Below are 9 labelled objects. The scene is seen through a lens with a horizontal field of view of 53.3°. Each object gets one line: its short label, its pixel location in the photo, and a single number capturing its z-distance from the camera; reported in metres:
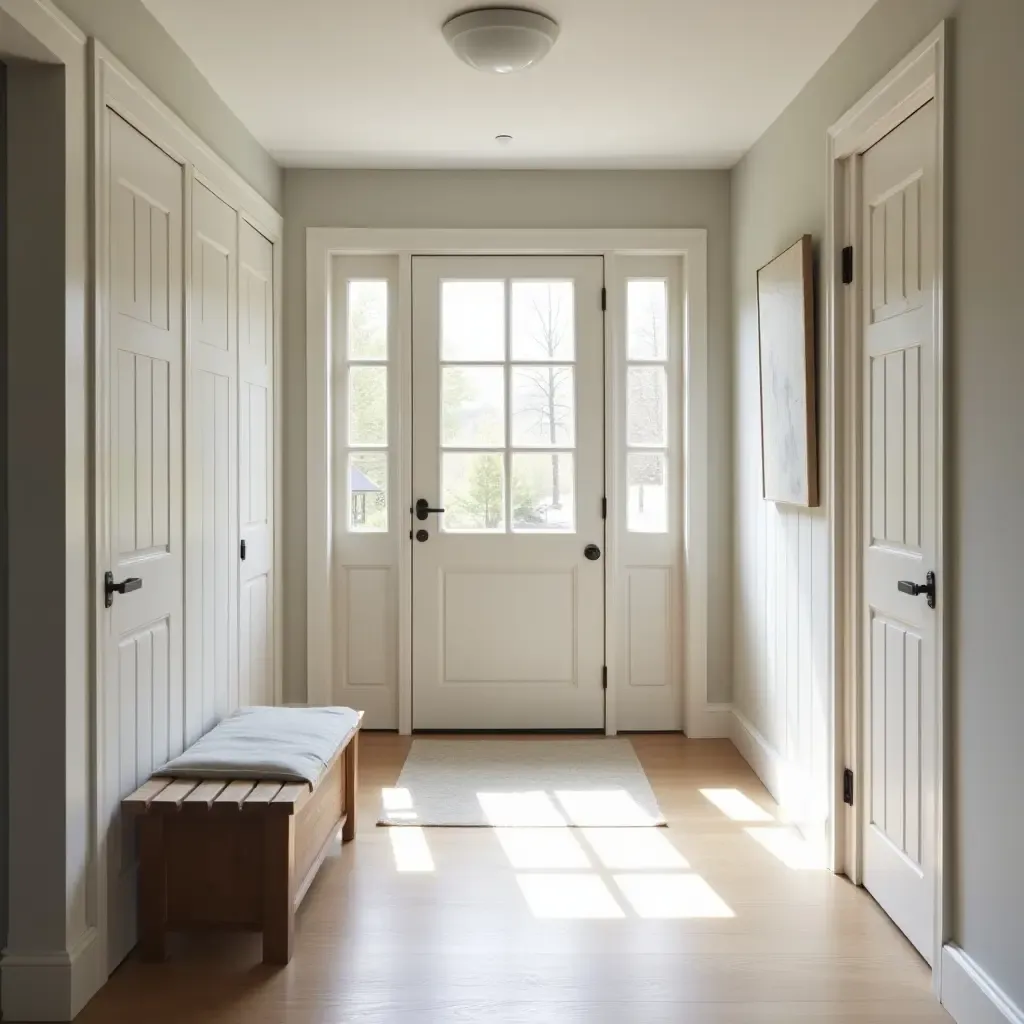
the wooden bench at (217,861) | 2.44
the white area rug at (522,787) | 3.44
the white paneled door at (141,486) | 2.44
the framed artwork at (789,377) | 3.15
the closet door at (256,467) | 3.70
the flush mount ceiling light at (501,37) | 2.78
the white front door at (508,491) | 4.44
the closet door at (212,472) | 3.04
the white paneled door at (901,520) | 2.40
